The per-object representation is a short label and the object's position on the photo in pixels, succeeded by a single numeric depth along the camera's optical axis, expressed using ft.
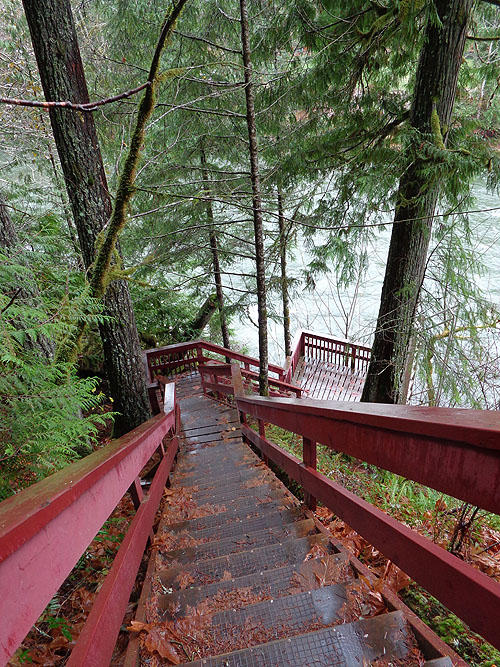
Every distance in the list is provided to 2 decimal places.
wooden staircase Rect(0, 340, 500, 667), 2.97
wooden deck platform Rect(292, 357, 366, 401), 33.40
